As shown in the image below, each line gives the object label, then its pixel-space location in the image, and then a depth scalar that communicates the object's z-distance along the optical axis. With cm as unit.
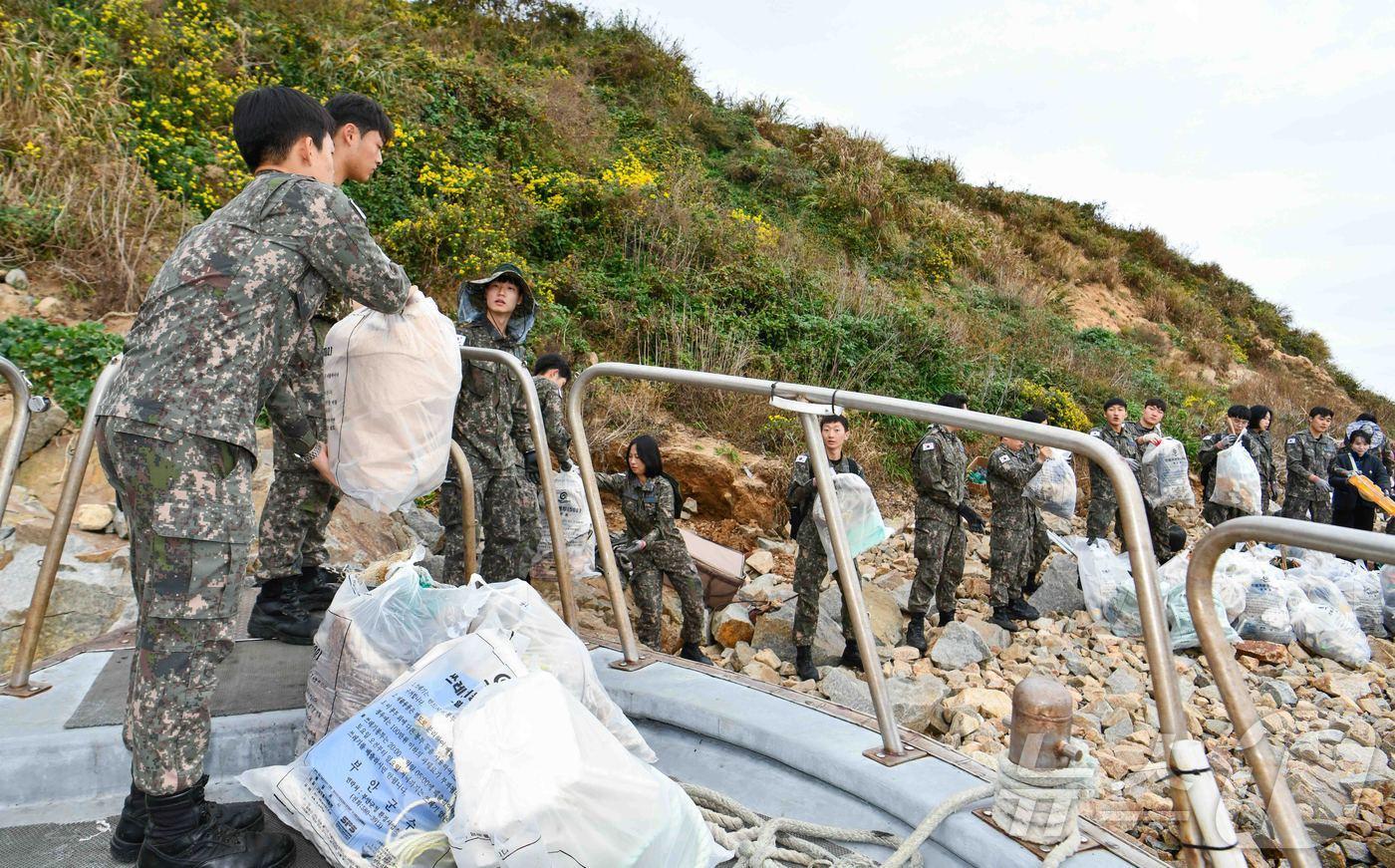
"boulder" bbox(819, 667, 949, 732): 478
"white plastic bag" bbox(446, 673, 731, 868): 160
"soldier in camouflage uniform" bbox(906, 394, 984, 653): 628
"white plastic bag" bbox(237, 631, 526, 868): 180
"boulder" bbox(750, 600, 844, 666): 624
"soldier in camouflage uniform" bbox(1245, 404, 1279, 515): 973
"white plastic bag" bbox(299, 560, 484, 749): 213
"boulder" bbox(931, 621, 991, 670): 610
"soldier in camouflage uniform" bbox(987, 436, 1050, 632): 693
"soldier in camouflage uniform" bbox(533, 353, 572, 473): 517
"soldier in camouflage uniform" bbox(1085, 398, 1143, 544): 804
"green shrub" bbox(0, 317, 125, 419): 551
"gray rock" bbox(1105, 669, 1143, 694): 573
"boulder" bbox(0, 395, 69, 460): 514
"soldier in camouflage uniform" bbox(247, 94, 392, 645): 284
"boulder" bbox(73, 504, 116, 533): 494
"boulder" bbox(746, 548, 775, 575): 757
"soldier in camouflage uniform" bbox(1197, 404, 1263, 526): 886
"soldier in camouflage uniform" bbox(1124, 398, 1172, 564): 852
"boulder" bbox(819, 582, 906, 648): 642
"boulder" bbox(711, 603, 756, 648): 641
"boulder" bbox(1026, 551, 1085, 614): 750
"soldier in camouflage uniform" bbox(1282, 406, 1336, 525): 977
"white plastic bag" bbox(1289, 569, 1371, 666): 641
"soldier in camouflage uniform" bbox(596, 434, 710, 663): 556
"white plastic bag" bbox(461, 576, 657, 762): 212
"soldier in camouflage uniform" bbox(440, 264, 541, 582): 437
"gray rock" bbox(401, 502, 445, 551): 623
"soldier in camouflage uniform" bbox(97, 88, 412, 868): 185
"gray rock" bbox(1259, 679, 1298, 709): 547
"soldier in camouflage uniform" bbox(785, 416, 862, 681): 539
